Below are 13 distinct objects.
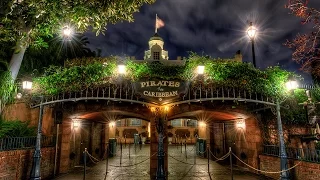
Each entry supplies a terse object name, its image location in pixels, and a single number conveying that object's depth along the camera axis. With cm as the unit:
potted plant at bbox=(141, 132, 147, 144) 3370
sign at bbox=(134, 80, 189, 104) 943
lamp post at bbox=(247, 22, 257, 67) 1150
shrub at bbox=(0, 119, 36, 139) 998
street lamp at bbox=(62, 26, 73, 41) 843
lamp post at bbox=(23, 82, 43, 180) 949
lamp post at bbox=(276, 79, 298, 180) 932
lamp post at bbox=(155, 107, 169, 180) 930
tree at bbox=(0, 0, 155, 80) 648
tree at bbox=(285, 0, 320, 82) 906
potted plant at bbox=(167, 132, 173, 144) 3378
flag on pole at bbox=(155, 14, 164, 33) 2123
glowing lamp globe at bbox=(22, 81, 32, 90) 1044
